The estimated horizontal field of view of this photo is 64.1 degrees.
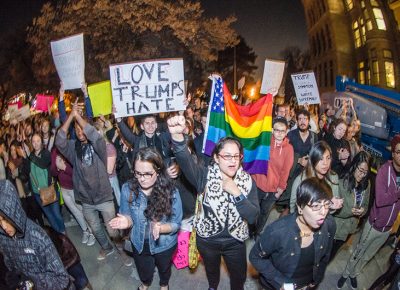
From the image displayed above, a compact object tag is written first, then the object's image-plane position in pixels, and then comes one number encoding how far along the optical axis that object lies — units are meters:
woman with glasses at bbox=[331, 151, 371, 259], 3.96
